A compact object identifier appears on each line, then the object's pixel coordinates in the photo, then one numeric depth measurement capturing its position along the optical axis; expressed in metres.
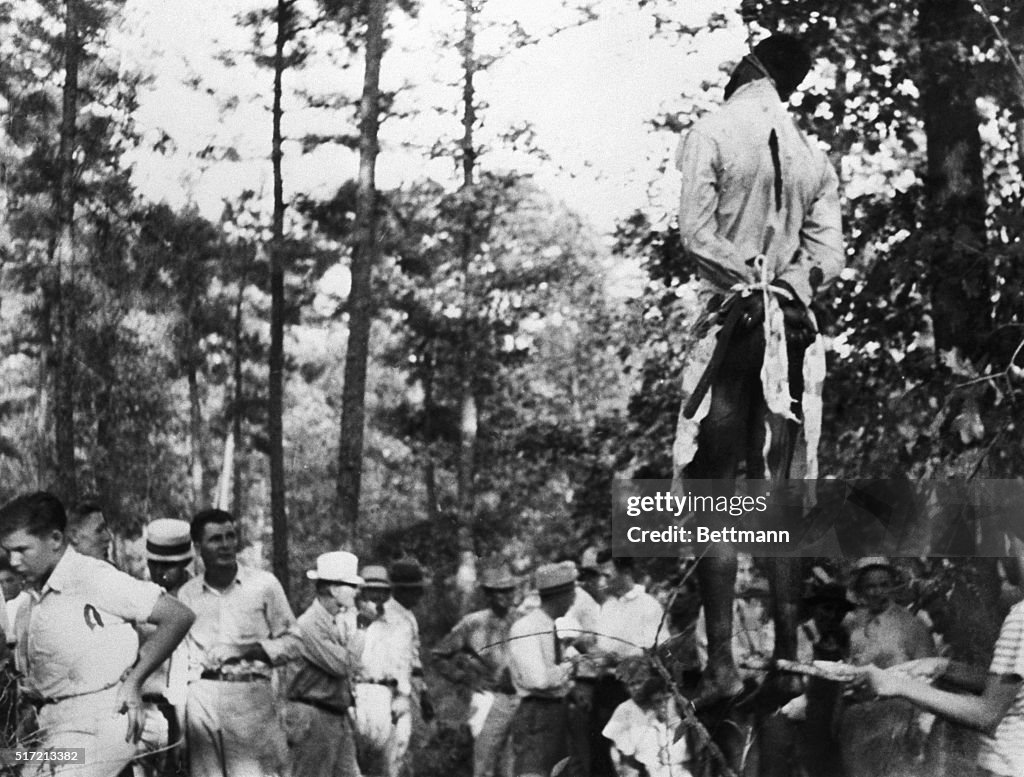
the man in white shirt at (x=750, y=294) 4.80
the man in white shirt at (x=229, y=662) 7.32
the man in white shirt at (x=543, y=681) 7.96
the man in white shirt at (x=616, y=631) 7.12
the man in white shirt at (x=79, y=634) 5.45
